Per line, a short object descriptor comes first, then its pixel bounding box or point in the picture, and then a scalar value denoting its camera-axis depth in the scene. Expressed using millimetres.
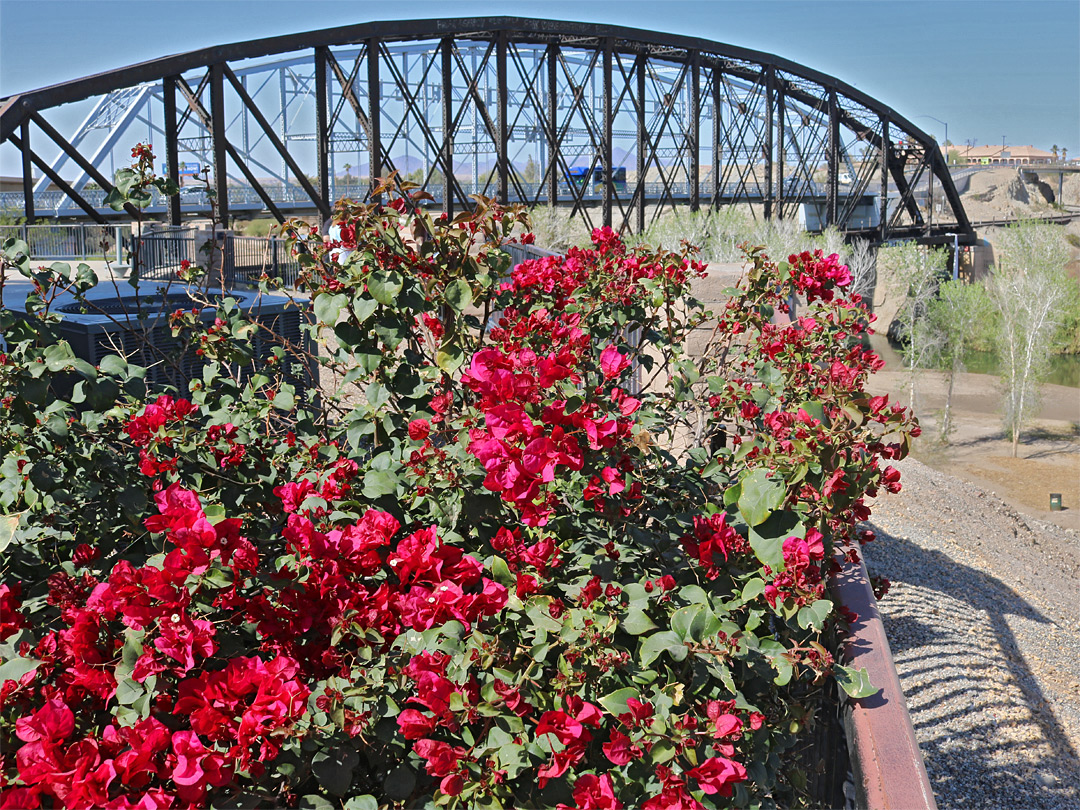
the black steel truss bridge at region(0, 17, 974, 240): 17781
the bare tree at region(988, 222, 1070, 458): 30875
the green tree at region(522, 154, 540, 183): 70800
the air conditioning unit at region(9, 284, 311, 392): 5012
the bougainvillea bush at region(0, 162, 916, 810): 1636
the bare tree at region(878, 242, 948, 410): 35469
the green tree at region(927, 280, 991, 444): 36344
